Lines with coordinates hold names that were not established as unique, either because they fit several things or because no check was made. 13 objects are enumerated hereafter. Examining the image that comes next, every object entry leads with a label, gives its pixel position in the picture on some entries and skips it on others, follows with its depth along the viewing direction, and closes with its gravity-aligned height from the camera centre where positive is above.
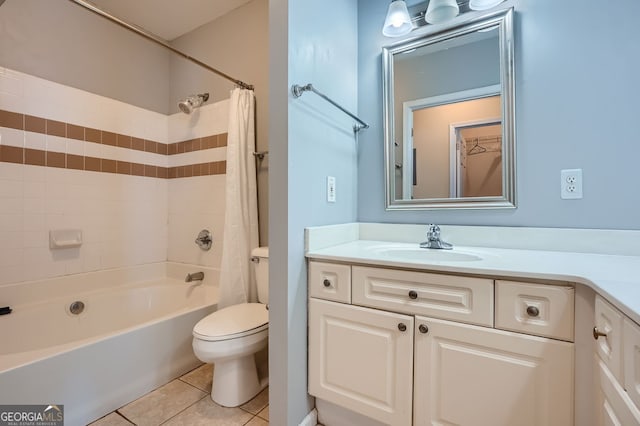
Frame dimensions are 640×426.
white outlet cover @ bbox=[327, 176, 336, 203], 1.41 +0.12
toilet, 1.34 -0.67
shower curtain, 1.79 +0.02
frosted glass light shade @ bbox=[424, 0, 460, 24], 1.36 +1.01
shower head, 2.16 +0.88
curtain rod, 1.32 +1.00
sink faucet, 1.34 -0.14
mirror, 1.34 +0.51
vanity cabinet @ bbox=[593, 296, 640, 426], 0.57 -0.35
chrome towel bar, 1.14 +0.52
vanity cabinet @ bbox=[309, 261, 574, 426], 0.83 -0.48
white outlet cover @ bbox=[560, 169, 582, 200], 1.19 +0.13
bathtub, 1.19 -0.67
